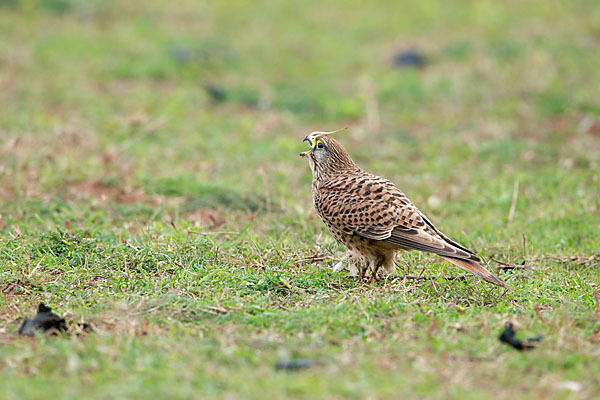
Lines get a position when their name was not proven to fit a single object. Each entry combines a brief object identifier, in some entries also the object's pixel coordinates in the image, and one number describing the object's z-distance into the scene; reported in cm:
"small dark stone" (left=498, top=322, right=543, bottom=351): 889
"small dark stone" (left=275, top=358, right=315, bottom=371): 826
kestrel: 1112
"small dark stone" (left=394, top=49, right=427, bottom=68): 2711
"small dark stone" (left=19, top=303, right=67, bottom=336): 926
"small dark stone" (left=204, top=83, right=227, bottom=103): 2395
